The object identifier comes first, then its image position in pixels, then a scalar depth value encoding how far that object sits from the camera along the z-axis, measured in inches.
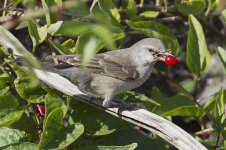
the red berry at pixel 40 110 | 288.5
